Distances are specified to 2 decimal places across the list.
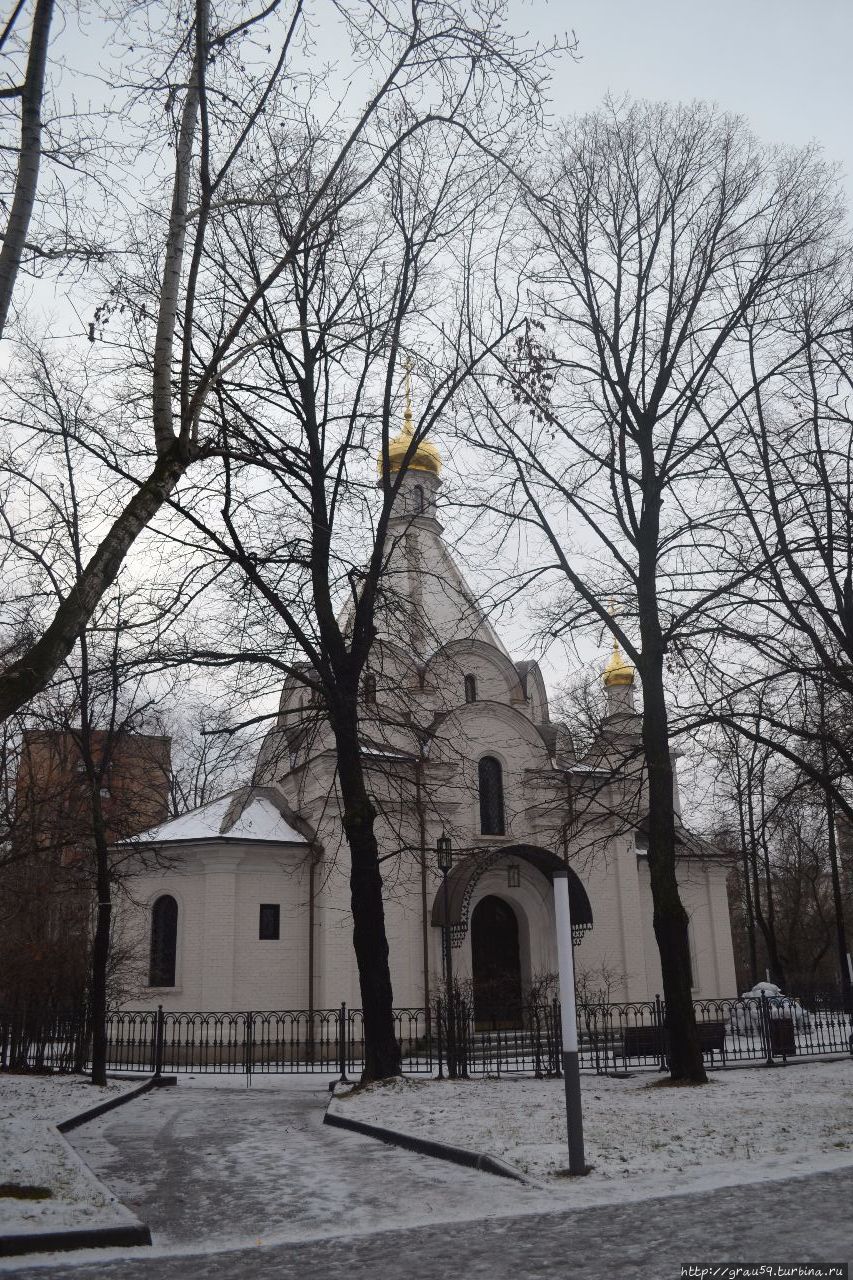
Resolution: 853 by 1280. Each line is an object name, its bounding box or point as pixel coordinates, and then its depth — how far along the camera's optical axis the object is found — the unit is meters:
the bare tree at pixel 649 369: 14.73
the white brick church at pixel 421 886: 24.12
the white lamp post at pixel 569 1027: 7.27
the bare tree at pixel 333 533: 13.50
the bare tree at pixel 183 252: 6.84
